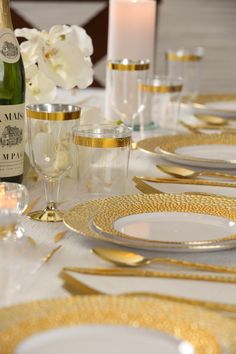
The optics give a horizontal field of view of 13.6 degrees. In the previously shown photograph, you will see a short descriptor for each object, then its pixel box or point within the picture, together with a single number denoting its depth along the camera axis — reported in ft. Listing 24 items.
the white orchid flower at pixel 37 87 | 4.91
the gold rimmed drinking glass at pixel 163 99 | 6.03
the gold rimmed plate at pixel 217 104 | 6.85
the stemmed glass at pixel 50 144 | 4.13
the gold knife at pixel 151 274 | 3.47
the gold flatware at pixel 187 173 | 4.94
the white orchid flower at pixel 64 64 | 5.04
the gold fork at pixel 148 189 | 4.54
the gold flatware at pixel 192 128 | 6.26
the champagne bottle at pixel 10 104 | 4.42
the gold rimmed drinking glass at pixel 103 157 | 4.29
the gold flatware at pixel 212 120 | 6.59
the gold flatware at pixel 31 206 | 4.23
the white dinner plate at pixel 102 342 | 2.86
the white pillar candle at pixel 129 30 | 6.74
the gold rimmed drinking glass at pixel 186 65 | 8.02
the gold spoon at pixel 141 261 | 3.56
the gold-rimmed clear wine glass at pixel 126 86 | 5.92
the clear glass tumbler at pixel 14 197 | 3.78
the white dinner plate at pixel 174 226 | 3.89
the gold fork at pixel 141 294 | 3.23
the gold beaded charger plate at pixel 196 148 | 5.10
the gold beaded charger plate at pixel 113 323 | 2.87
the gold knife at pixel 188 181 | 4.77
